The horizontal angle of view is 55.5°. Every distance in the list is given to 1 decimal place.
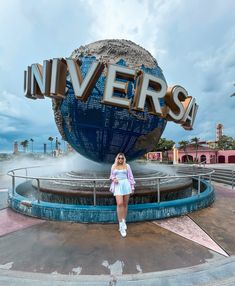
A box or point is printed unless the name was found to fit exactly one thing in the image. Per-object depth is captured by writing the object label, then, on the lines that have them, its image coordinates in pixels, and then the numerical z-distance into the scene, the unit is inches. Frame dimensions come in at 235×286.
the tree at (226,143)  2122.3
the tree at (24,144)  3481.3
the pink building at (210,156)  1691.7
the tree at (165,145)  2074.3
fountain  203.6
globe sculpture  247.3
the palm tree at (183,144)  2056.3
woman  167.3
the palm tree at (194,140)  2106.3
